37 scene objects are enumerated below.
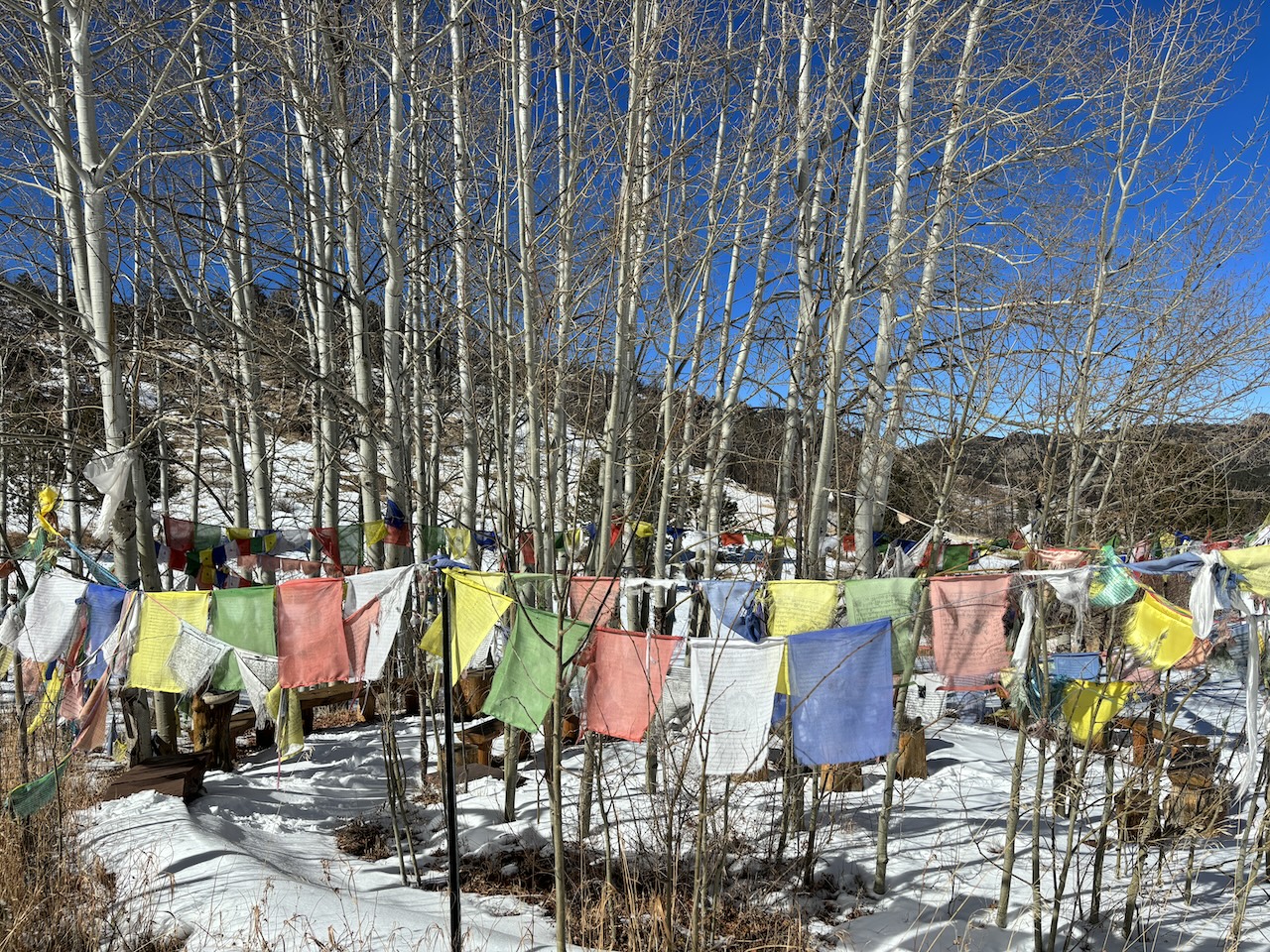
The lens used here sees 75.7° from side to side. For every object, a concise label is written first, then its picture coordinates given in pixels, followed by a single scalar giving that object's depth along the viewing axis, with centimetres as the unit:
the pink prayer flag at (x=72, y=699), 643
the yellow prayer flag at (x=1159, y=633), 491
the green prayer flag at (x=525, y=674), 483
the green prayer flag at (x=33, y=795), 507
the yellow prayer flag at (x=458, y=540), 1031
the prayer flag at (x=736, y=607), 520
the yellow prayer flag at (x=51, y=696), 670
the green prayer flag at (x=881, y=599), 500
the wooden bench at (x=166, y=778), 702
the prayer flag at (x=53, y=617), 620
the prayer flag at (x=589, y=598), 545
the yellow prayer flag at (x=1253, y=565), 473
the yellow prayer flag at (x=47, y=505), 602
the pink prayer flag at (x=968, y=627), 502
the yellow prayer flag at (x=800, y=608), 516
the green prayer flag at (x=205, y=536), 1063
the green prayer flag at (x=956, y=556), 1160
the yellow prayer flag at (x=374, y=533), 791
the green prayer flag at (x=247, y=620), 571
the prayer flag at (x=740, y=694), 458
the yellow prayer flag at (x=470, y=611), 492
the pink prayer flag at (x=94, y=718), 600
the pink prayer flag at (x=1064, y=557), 547
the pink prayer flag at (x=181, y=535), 1056
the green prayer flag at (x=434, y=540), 976
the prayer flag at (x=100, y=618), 606
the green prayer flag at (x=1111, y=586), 473
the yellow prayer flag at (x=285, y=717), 575
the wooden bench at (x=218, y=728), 829
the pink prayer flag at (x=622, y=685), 491
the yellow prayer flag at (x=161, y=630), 587
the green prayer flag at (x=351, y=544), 1022
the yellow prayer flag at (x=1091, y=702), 509
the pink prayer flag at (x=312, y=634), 559
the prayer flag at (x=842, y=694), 464
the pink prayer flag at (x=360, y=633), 548
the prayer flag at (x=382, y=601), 531
